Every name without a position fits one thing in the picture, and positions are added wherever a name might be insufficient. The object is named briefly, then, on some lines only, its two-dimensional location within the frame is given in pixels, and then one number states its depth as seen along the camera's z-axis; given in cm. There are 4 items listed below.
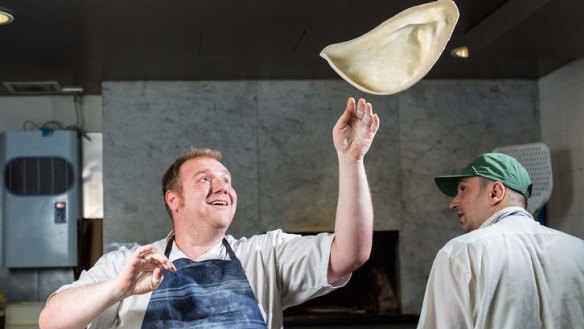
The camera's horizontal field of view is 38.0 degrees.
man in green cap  268
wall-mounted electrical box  645
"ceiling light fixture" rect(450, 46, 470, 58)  550
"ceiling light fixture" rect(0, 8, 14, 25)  452
